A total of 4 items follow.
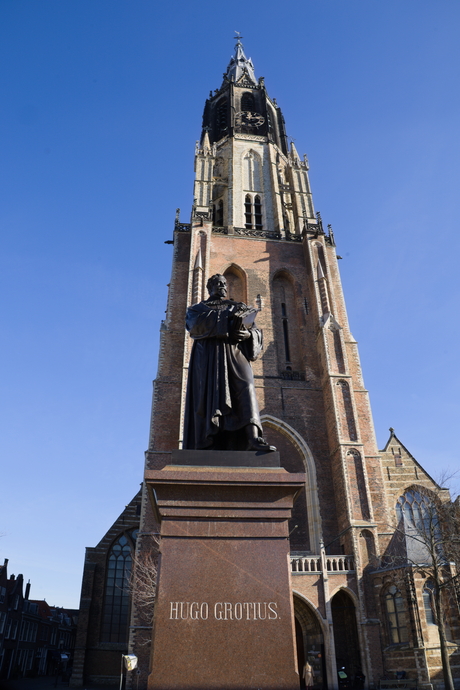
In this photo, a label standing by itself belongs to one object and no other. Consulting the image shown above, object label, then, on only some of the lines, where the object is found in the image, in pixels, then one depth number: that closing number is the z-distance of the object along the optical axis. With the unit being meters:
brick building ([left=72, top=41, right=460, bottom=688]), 19.00
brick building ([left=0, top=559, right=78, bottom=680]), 40.28
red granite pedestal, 3.78
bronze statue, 5.21
